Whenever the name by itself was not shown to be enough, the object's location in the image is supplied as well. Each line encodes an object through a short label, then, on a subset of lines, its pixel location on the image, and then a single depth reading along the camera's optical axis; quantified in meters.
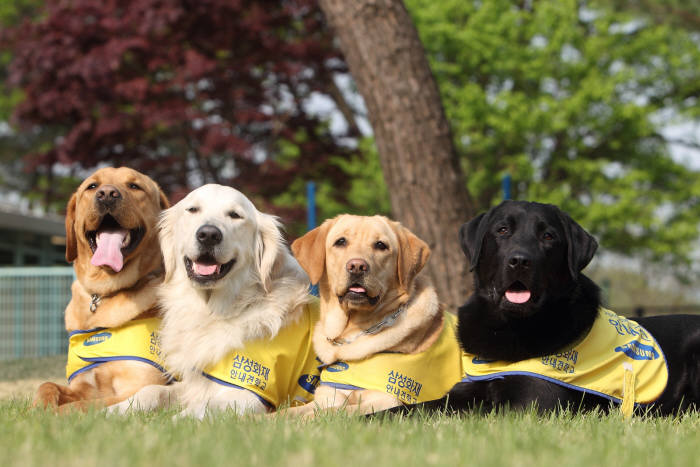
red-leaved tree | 12.59
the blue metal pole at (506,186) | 8.80
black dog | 3.67
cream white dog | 3.89
